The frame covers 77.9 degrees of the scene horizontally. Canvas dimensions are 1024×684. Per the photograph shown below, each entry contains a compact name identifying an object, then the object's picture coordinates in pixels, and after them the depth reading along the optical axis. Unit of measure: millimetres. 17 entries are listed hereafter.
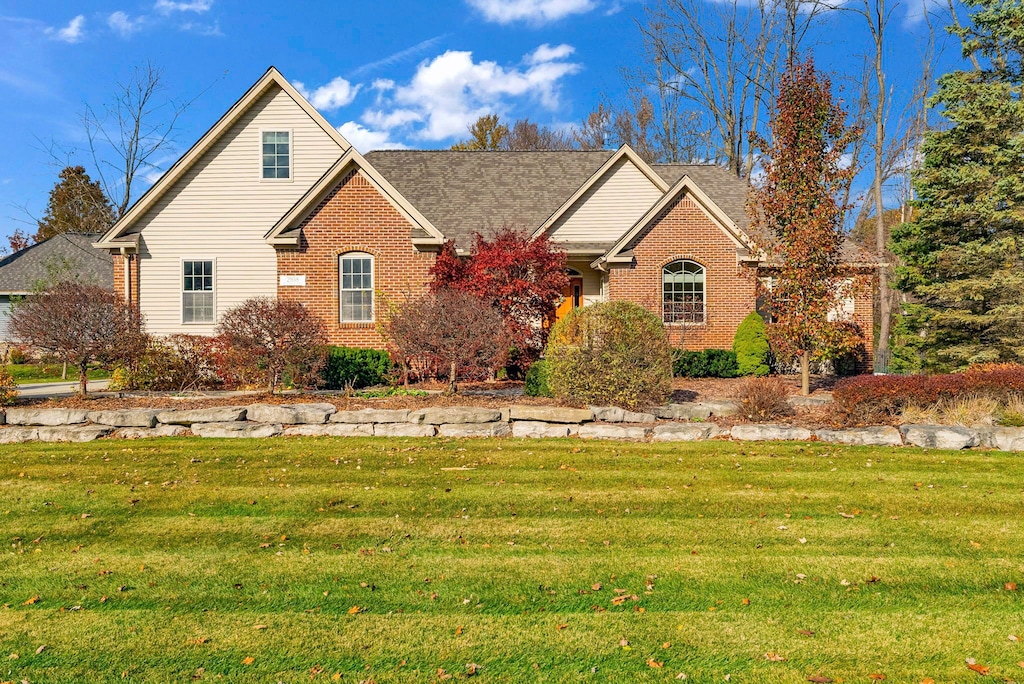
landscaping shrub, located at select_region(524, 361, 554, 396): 11195
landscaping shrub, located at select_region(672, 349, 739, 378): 15516
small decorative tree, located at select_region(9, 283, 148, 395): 10812
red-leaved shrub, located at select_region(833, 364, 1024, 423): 9602
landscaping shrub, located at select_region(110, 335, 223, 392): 12898
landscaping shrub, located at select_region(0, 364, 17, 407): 10930
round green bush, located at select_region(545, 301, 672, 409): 10281
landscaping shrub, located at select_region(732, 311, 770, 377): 15688
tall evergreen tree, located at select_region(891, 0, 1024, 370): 14367
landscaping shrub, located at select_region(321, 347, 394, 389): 13828
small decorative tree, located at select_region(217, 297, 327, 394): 11172
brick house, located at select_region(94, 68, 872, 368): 16203
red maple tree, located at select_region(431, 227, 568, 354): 13406
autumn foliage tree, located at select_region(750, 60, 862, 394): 11609
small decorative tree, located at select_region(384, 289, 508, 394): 10859
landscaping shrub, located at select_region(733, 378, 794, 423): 10039
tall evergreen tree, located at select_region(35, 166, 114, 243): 41031
